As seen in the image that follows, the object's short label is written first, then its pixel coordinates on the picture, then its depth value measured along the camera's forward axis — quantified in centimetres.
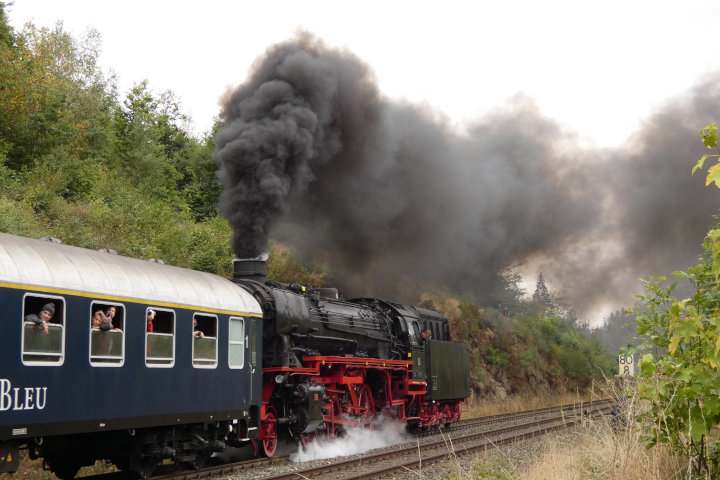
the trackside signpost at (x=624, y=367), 1524
